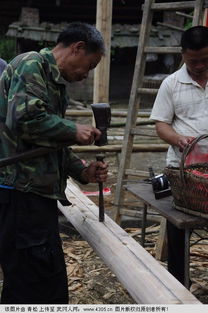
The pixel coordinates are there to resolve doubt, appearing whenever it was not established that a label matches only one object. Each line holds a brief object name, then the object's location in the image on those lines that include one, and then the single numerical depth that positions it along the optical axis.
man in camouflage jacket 2.69
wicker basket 2.86
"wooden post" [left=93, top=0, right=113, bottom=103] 6.26
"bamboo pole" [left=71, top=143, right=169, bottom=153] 6.05
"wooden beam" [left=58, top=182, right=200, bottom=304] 2.47
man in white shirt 3.74
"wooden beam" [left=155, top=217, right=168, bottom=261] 4.95
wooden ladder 5.32
